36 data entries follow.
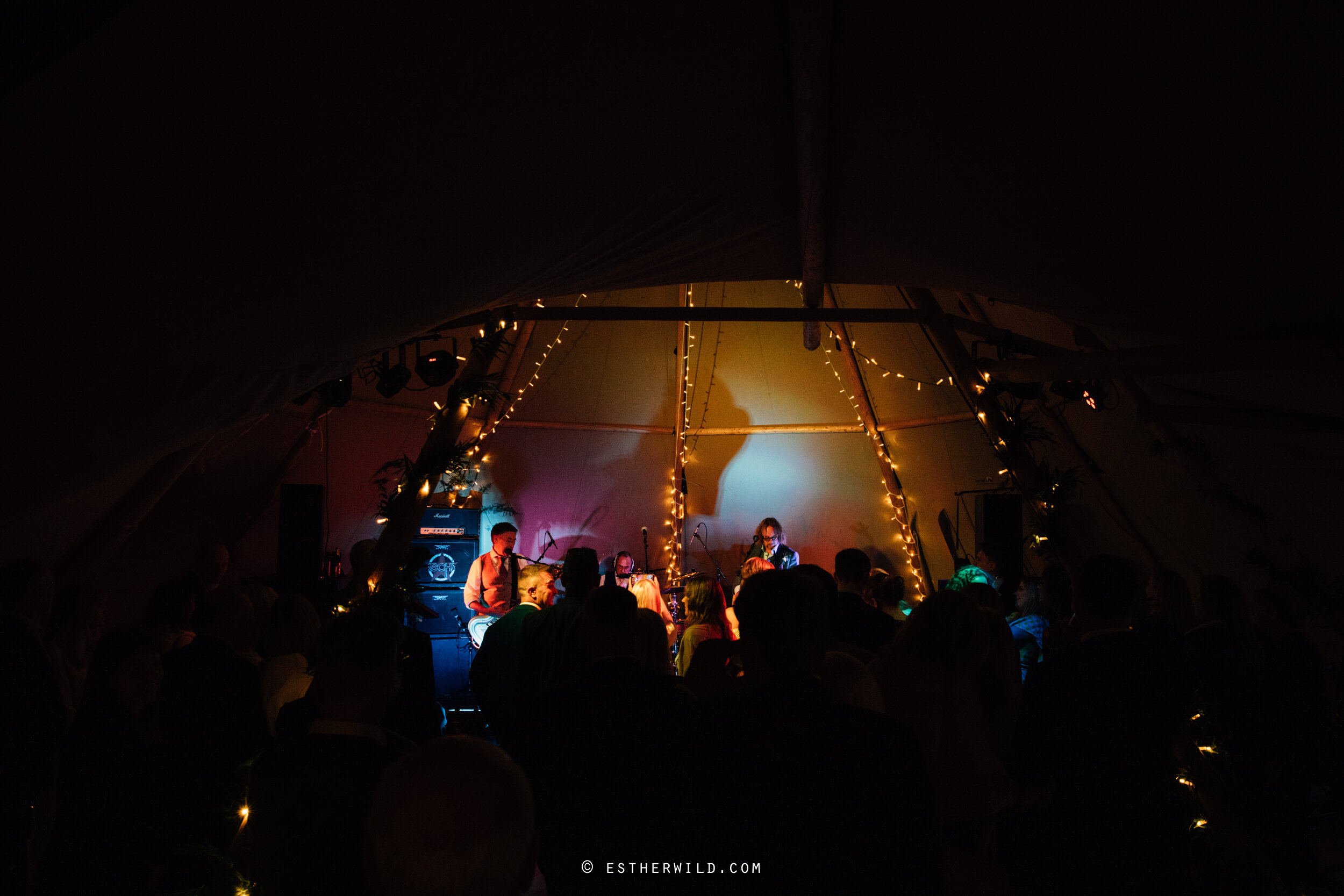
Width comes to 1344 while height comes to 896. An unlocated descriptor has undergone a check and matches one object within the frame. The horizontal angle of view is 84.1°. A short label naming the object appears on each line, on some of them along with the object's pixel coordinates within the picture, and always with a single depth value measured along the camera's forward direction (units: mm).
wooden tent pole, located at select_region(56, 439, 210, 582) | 5102
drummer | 7930
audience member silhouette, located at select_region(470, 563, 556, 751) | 3504
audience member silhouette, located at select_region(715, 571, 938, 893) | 1315
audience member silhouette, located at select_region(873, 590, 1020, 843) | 2236
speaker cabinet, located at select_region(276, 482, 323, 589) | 4762
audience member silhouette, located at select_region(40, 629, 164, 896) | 2367
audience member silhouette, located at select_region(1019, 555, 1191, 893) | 2209
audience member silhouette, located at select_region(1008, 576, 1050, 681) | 4277
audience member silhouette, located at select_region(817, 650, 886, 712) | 2012
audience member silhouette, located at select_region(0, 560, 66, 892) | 2332
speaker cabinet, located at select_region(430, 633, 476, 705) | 6918
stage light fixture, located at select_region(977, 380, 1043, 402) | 5930
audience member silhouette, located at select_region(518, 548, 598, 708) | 3203
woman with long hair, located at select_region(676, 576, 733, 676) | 4098
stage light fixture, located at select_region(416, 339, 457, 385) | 5434
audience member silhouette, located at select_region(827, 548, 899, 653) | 3492
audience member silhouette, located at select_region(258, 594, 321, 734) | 2627
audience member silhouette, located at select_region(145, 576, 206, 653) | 3154
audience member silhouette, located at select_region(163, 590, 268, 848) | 2551
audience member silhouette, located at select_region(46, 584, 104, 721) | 3295
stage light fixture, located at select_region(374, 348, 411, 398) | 5035
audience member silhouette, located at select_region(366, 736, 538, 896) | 977
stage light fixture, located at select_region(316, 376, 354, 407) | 4949
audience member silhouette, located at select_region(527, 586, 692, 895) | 1503
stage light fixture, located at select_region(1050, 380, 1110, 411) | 5773
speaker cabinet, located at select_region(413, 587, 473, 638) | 6891
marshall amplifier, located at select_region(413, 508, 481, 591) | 6840
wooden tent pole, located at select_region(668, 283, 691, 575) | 9711
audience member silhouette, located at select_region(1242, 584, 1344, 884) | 3605
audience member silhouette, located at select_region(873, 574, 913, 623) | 4320
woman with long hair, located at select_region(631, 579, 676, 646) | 6680
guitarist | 6941
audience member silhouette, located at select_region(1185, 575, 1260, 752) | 3551
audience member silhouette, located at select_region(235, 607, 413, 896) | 1446
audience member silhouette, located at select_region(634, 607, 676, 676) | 2811
